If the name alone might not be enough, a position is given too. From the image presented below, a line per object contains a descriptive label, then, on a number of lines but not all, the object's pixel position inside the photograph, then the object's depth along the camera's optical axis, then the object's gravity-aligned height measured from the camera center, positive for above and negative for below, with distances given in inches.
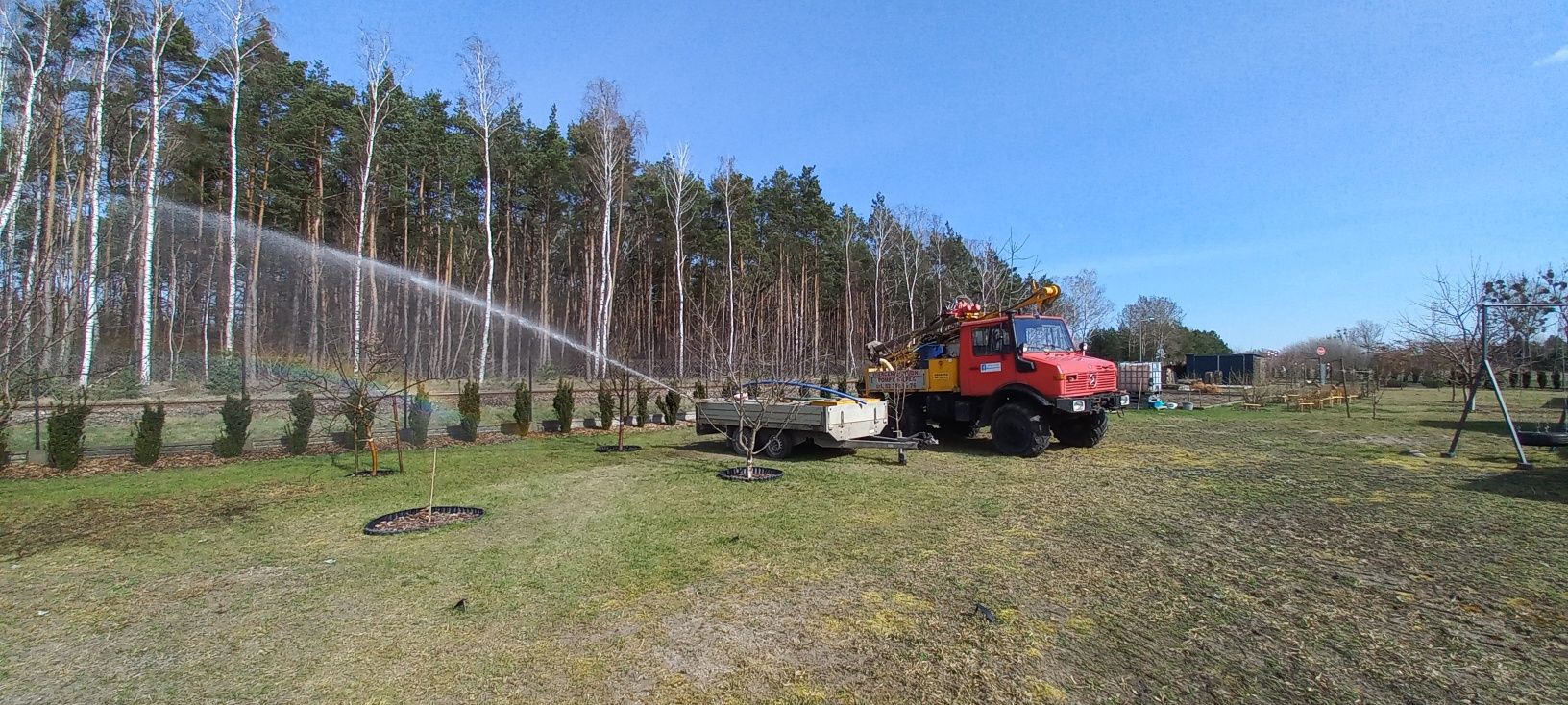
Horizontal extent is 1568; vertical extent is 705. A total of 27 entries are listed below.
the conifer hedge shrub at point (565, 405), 605.0 -27.4
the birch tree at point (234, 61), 833.5 +411.9
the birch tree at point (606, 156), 1109.7 +388.1
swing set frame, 385.1 -10.2
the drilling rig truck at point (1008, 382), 433.1 -6.8
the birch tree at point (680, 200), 1218.0 +361.2
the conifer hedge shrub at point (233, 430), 423.5 -33.8
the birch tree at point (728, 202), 1334.9 +375.7
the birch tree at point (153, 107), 725.3 +322.3
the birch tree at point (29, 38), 651.5 +357.7
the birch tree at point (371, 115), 938.1 +393.5
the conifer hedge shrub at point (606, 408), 622.5 -31.1
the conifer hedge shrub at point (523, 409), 565.9 -28.6
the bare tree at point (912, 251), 1731.5 +348.1
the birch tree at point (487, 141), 1004.6 +381.5
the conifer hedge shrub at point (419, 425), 502.9 -36.8
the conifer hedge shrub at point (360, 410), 373.3 -20.1
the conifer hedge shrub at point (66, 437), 369.4 -32.9
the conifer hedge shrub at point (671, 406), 682.8 -32.6
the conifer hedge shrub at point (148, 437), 391.9 -35.3
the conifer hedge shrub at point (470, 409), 533.6 -26.8
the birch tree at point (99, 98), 661.9 +300.2
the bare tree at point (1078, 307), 1780.3 +189.5
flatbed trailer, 412.8 -31.6
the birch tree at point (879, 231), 1685.5 +401.2
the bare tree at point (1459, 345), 621.6 +25.6
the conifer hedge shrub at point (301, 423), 442.9 -30.9
